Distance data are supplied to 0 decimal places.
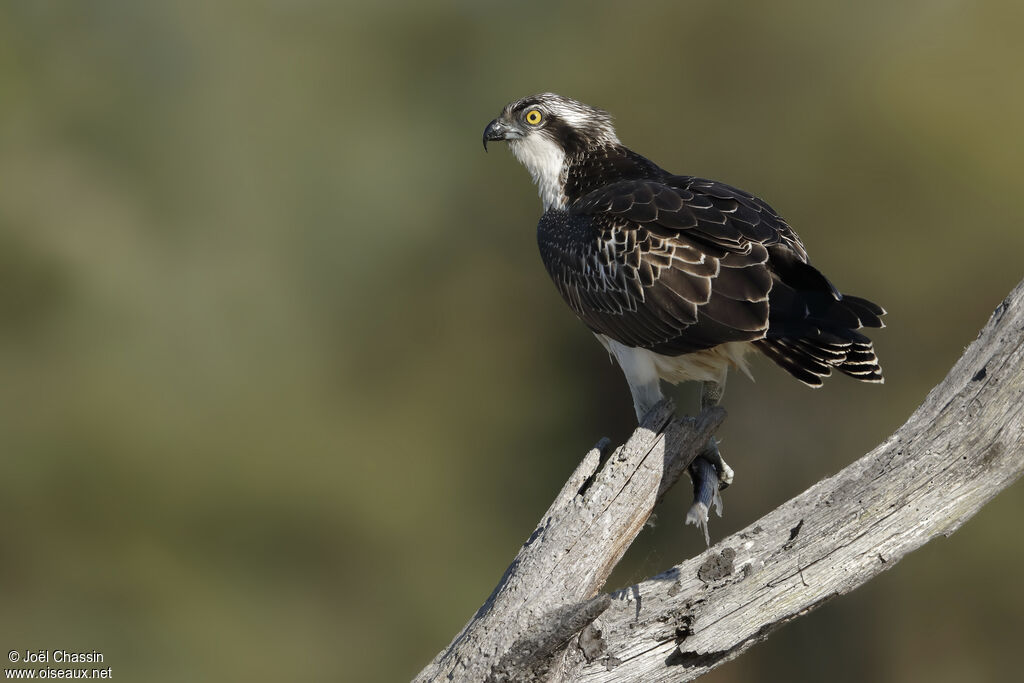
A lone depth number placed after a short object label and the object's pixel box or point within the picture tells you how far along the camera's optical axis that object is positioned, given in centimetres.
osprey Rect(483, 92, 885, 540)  1267
